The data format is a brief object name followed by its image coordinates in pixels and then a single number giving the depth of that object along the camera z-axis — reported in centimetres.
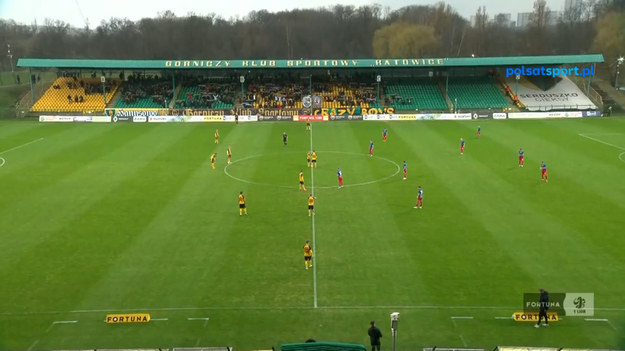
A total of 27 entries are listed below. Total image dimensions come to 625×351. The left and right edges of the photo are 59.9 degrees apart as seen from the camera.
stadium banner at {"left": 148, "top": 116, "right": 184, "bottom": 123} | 7206
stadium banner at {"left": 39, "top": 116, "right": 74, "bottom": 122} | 7256
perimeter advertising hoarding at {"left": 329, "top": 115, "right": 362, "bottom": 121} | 7288
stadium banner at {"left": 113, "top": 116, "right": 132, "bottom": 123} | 7250
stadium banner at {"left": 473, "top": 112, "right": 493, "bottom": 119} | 7250
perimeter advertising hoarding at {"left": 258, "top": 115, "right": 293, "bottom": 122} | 7281
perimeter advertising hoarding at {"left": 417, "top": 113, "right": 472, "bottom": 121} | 7219
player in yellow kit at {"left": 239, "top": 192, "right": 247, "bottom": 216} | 2928
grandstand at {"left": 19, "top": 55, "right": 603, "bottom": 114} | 7788
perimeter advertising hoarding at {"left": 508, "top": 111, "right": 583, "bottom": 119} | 7250
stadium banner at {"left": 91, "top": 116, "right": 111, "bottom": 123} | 7212
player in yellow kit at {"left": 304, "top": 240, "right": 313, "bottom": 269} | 2244
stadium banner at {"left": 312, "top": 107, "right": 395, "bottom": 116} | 7494
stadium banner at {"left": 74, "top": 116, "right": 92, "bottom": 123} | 7244
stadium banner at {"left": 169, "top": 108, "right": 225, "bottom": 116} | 7475
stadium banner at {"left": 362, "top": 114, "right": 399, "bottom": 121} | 7288
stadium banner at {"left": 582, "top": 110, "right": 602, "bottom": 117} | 7299
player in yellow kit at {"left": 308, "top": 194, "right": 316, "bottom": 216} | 2937
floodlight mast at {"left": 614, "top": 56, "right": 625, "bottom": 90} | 8081
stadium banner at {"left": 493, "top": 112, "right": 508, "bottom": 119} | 7244
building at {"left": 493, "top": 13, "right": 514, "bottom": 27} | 14273
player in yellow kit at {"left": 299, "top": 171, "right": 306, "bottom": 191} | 3476
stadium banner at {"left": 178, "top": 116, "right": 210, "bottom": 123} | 7256
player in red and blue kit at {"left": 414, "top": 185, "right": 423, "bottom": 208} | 3043
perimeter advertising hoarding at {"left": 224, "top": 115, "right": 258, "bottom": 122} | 7262
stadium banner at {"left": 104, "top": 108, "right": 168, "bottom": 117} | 7312
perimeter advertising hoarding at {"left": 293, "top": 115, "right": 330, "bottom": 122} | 7282
